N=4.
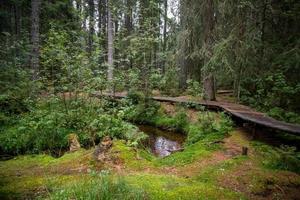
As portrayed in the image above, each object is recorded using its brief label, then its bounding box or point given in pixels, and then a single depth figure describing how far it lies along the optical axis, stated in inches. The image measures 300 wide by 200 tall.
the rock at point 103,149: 236.2
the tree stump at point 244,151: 269.0
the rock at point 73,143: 296.4
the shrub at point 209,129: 343.6
